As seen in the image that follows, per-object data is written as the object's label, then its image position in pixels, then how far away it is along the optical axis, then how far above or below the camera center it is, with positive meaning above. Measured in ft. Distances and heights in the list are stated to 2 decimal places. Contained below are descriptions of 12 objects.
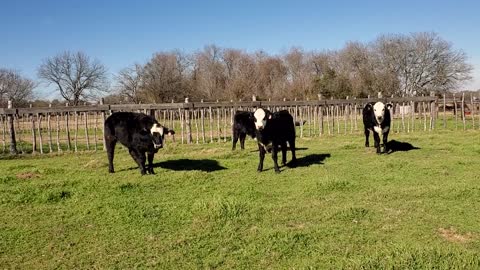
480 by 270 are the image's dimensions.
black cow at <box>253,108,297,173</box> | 30.48 -1.96
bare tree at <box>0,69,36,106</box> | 212.84 +15.26
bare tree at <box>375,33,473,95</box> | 173.17 +15.61
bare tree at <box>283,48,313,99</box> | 164.55 +13.60
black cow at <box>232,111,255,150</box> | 44.16 -2.12
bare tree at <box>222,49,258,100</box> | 166.20 +14.06
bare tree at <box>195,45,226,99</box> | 172.65 +14.58
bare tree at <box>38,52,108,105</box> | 212.02 +18.70
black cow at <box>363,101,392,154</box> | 40.34 -1.86
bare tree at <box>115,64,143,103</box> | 174.91 +11.55
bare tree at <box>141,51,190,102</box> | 169.78 +13.22
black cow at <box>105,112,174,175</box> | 30.53 -1.76
